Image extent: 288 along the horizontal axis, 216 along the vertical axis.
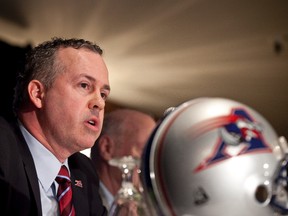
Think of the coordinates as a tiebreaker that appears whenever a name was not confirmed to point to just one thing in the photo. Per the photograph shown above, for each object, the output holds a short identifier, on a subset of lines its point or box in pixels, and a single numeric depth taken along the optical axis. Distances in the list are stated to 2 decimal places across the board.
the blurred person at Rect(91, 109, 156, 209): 3.86
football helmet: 2.04
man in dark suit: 2.52
